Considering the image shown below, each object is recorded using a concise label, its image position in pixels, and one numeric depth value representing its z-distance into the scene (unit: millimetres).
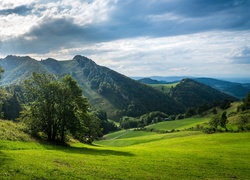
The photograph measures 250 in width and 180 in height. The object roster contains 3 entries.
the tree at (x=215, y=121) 126344
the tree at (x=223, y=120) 121519
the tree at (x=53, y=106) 52719
